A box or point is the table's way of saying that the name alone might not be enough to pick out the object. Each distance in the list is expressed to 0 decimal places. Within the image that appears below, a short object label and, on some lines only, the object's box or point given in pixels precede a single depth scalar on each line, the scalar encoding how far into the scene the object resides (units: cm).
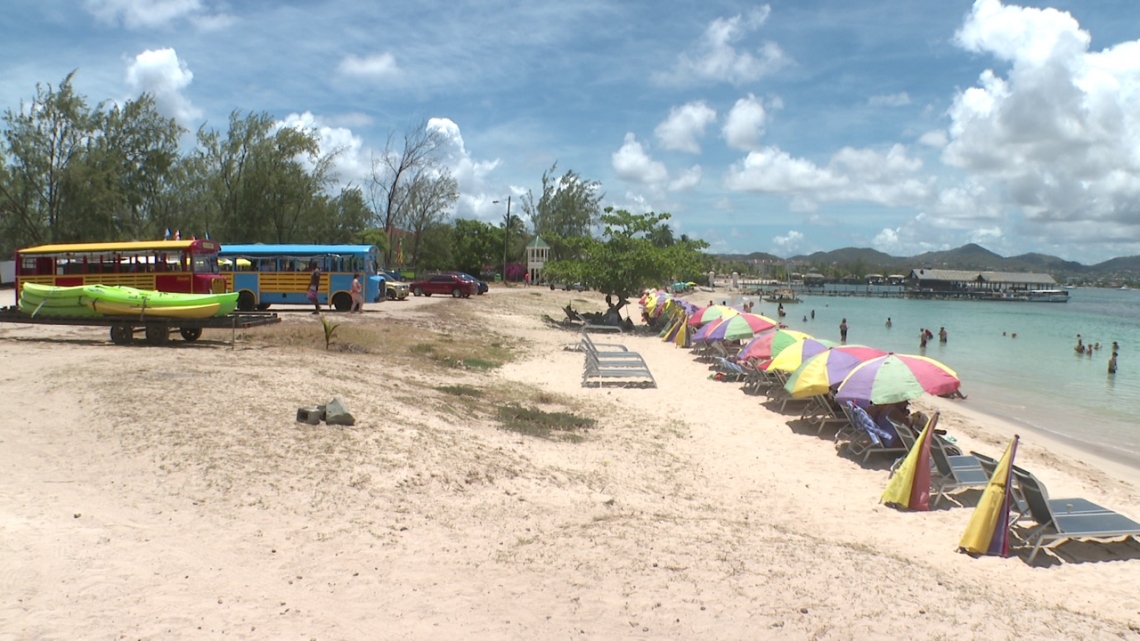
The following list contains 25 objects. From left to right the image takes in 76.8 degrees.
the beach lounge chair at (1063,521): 691
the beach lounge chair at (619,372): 1581
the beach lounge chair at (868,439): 1017
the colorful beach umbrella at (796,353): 1325
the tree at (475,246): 7294
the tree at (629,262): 2775
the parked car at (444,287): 4053
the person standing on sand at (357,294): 2396
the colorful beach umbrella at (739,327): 1909
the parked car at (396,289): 3428
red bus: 1855
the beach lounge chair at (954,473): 842
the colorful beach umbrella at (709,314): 2170
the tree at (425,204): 5641
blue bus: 2470
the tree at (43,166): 3509
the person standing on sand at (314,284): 2359
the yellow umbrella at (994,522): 674
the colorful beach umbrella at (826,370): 1123
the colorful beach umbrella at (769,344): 1517
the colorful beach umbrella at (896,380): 983
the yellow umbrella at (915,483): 811
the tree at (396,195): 4544
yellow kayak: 1353
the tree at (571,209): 6688
